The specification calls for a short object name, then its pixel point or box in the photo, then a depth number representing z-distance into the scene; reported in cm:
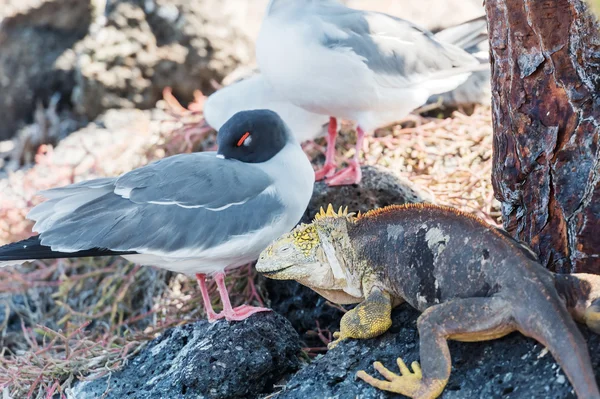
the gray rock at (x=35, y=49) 808
